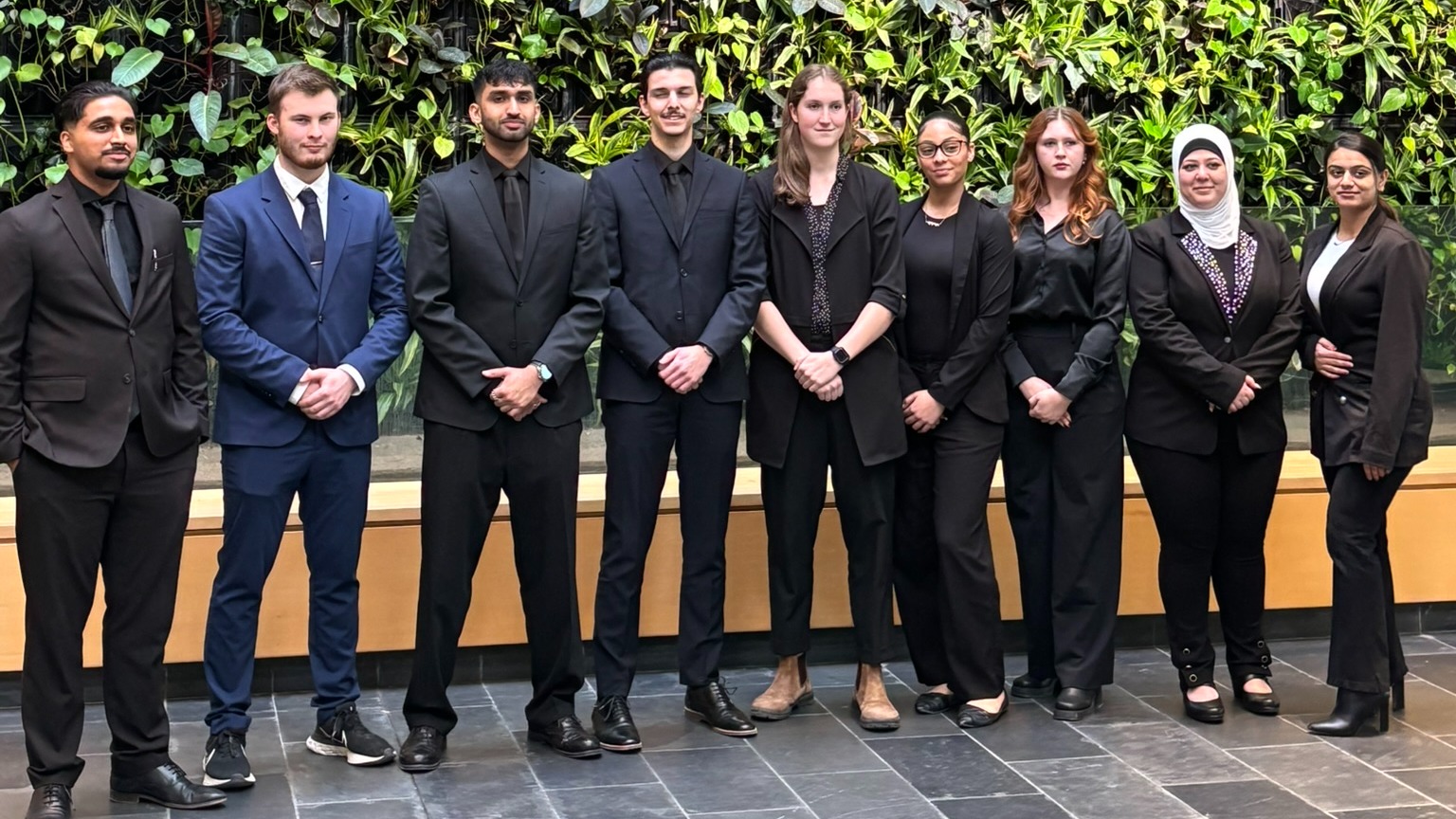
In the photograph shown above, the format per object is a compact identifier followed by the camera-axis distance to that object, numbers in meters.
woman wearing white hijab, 4.74
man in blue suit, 4.21
